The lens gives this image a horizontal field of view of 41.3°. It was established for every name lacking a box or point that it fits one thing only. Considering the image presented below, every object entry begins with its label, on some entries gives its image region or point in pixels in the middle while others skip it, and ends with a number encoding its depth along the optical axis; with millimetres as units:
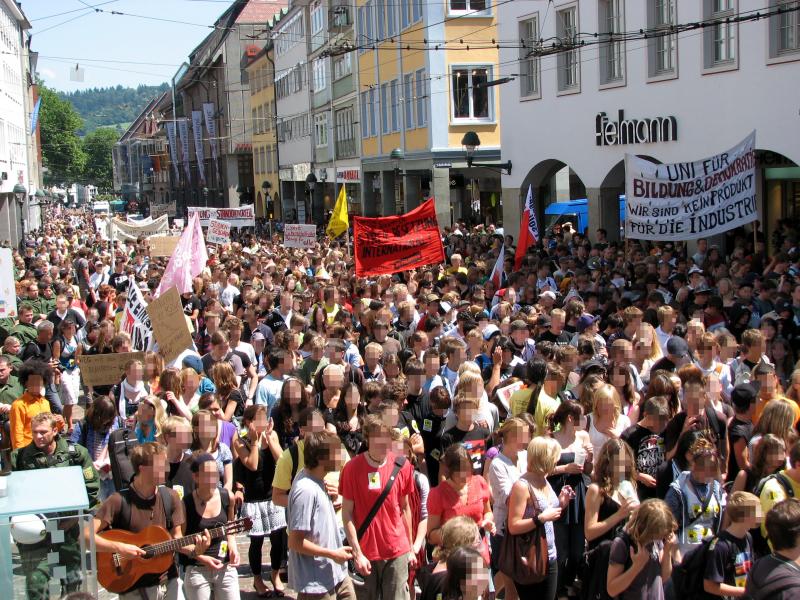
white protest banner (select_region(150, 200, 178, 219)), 54019
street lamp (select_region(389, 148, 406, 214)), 34062
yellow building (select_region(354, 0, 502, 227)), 32312
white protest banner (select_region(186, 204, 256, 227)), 32875
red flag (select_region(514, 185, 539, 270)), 18438
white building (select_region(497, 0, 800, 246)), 17750
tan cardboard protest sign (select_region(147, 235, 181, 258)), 25906
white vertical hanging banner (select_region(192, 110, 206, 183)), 81000
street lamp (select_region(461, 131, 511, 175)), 25447
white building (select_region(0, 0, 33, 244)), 46719
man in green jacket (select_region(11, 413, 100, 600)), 7547
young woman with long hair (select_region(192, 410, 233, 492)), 7426
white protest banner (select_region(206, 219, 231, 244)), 25859
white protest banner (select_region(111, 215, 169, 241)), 30828
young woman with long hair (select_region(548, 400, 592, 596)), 7324
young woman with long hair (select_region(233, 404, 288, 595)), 8000
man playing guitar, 6328
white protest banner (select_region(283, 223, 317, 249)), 24156
